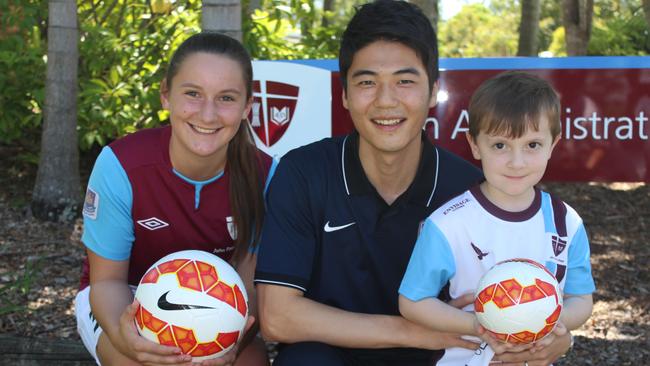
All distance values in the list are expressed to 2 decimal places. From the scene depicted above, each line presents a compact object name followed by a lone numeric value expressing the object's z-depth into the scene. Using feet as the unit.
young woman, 11.70
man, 11.15
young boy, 10.27
